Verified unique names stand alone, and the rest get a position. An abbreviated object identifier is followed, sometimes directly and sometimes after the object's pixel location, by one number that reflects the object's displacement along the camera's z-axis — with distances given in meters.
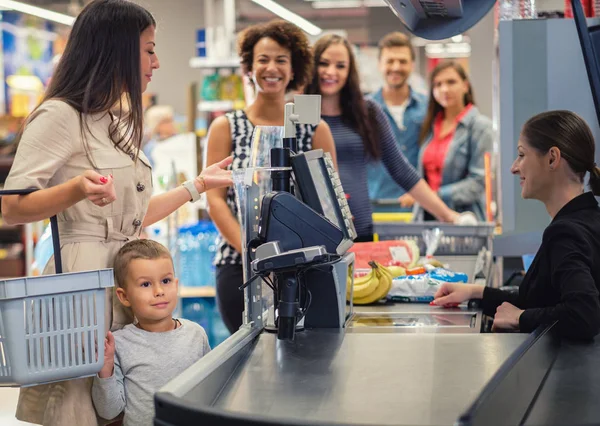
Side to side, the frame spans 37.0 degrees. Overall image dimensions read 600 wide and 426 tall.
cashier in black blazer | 2.38
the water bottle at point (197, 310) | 6.34
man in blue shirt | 7.22
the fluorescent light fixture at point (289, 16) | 10.65
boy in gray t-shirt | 2.48
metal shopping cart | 4.03
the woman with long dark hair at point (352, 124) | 4.46
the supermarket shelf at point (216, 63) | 8.32
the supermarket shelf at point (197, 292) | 6.32
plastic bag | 3.20
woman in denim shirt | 6.75
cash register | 2.27
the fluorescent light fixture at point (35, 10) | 9.56
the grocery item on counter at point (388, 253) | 3.60
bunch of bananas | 3.10
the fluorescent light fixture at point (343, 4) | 15.93
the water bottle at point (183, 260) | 6.91
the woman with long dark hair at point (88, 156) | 2.41
